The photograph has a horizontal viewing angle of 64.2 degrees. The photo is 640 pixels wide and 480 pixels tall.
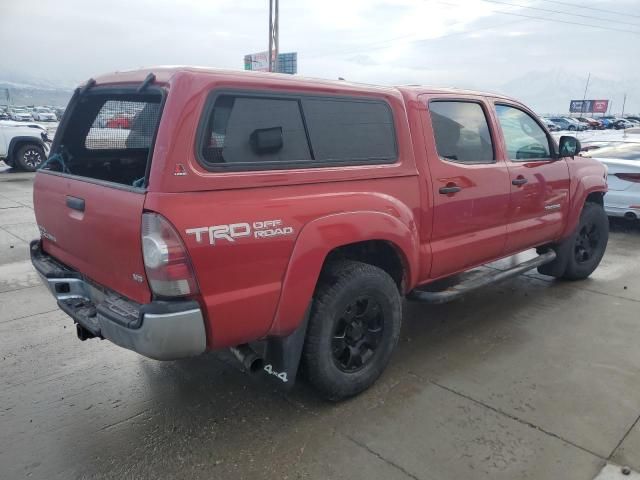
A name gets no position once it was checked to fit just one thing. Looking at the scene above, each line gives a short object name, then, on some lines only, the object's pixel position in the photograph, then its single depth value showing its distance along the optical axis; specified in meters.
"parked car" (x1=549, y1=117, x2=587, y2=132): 45.90
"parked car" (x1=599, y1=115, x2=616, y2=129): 49.47
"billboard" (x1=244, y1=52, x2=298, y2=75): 51.49
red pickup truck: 2.32
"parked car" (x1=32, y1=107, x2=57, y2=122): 46.63
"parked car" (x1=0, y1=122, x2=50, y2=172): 13.17
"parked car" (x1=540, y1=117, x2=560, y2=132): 43.99
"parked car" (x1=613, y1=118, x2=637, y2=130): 48.50
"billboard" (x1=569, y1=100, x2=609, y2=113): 77.69
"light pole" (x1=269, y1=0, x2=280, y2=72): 29.80
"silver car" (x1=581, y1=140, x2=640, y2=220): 7.44
